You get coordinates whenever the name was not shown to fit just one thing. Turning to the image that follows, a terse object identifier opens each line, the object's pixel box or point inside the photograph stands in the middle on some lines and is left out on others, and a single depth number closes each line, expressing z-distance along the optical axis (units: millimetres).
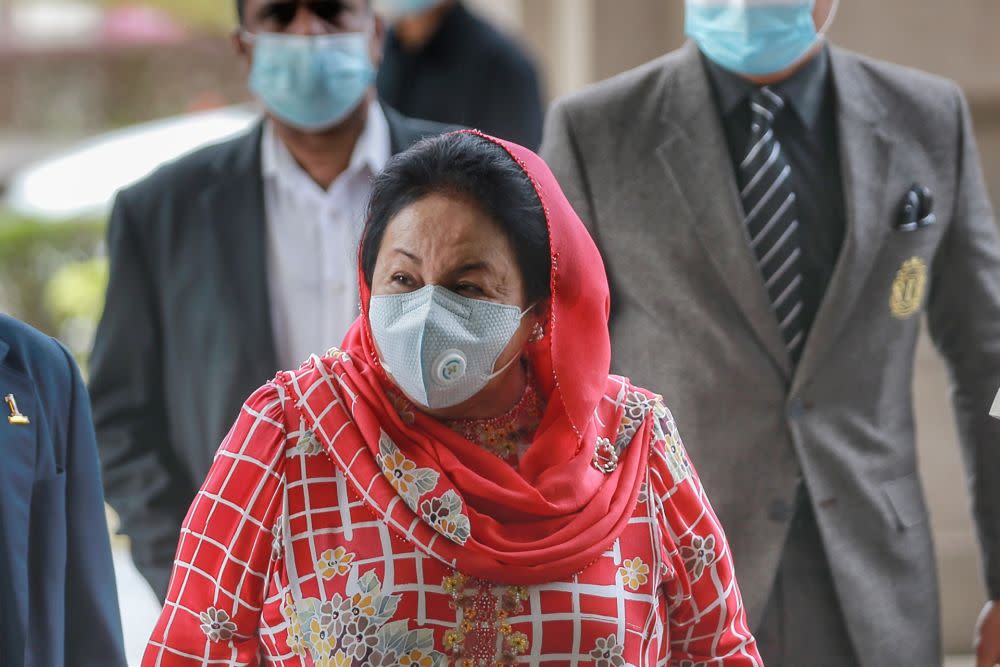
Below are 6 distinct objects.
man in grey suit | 5664
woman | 4113
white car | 17750
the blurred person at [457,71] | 9297
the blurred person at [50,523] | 4473
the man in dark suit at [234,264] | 6238
